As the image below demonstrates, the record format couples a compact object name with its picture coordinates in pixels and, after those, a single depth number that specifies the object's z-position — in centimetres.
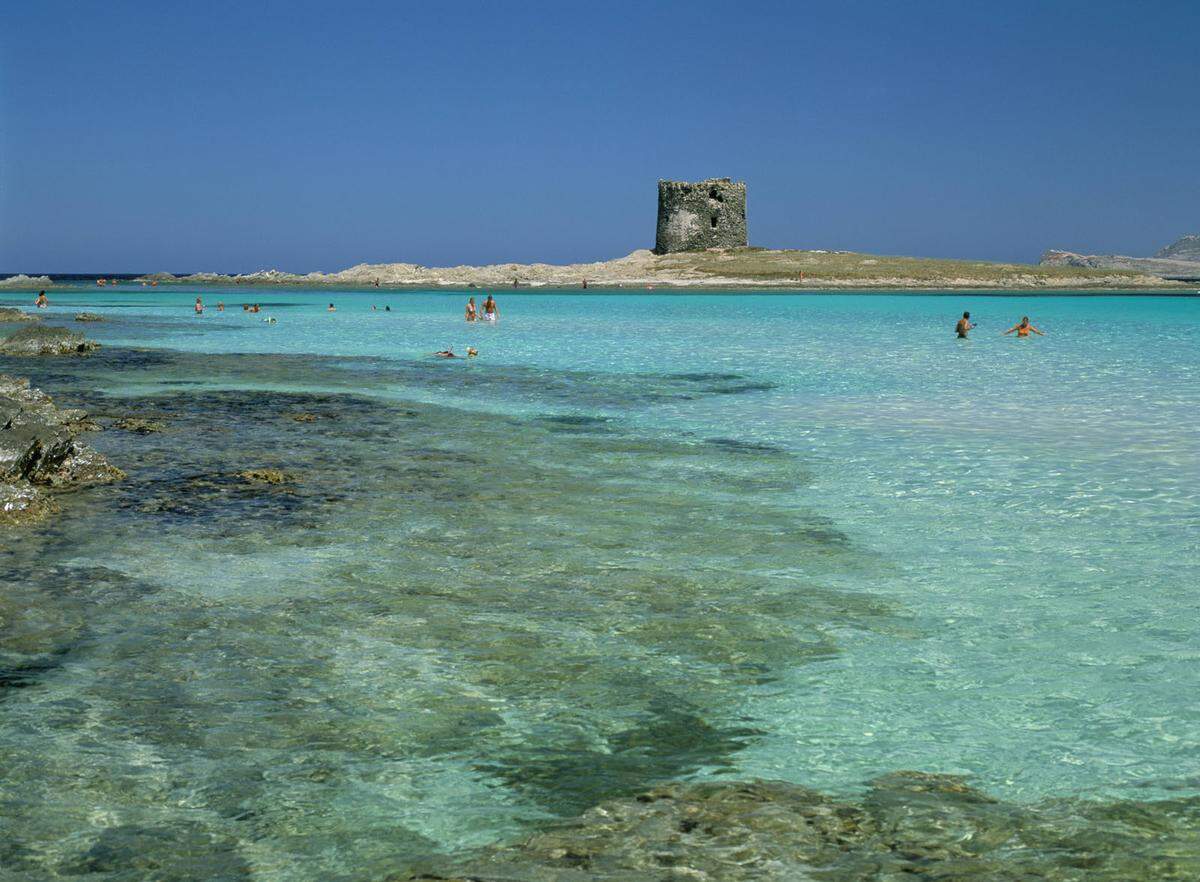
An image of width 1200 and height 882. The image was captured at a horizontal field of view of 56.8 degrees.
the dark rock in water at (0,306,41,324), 4816
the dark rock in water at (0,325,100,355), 3129
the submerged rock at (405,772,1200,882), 427
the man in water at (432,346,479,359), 2983
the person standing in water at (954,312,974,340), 3816
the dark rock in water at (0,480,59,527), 1000
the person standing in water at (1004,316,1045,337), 3859
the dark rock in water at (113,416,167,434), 1602
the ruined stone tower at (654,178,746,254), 11006
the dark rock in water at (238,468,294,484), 1216
